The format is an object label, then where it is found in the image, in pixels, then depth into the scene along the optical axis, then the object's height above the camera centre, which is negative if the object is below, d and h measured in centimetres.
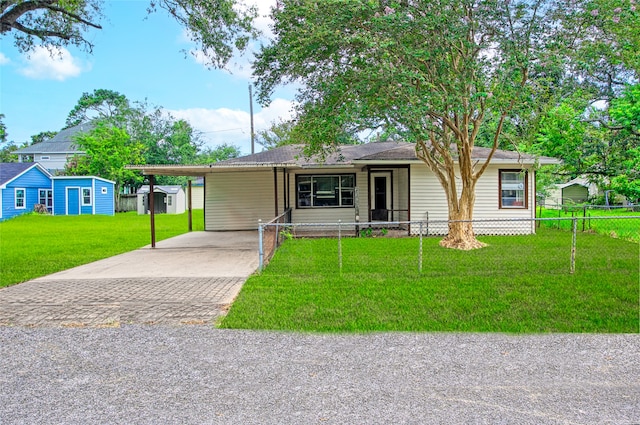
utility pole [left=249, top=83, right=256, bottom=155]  2948 +629
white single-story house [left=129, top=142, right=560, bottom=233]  1452 +45
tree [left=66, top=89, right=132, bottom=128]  6272 +1436
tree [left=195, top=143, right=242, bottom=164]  6294 +744
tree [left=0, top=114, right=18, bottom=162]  5062 +718
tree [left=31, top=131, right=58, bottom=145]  6069 +955
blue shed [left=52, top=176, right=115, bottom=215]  3262 +74
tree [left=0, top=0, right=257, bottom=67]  908 +411
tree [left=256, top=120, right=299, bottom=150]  3699 +607
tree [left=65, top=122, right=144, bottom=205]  3662 +406
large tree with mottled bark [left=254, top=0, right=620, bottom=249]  831 +294
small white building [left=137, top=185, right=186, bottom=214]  3688 +40
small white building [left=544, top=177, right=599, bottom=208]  4003 +65
